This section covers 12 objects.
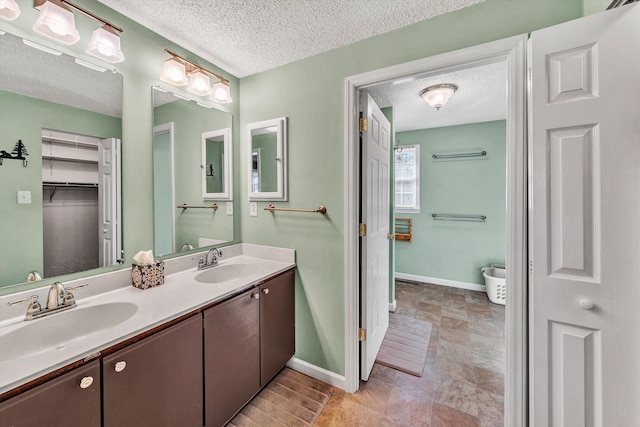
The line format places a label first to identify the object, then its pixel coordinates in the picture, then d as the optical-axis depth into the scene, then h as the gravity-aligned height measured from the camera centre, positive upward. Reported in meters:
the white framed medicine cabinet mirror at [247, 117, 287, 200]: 1.92 +0.43
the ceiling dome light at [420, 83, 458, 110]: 2.22 +1.08
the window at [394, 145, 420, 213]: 3.89 +0.53
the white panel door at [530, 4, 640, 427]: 0.91 -0.05
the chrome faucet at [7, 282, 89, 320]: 1.05 -0.39
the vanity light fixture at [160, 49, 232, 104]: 1.61 +0.94
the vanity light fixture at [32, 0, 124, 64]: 1.12 +0.89
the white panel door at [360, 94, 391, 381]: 1.77 -0.17
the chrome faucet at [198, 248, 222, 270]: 1.81 -0.35
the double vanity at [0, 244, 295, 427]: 0.79 -0.56
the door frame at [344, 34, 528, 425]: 1.21 +0.04
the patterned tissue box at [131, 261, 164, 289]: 1.40 -0.36
